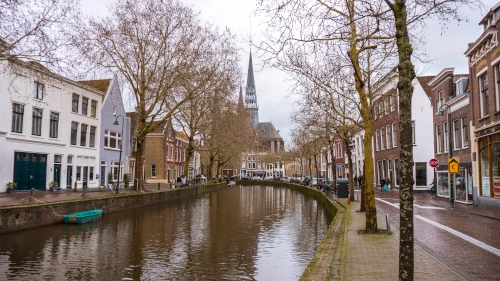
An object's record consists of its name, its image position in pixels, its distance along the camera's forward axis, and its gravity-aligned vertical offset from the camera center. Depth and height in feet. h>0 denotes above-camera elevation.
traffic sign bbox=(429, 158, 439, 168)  81.76 +2.88
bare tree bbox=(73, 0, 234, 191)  90.17 +28.36
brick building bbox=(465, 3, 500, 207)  67.87 +12.49
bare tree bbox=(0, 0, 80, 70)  45.90 +15.92
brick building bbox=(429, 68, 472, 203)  82.99 +10.99
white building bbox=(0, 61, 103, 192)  89.81 +10.63
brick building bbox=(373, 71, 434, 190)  124.77 +13.62
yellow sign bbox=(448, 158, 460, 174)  70.74 +2.16
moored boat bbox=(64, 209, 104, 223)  62.18 -6.51
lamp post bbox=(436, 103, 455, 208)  72.99 +4.20
